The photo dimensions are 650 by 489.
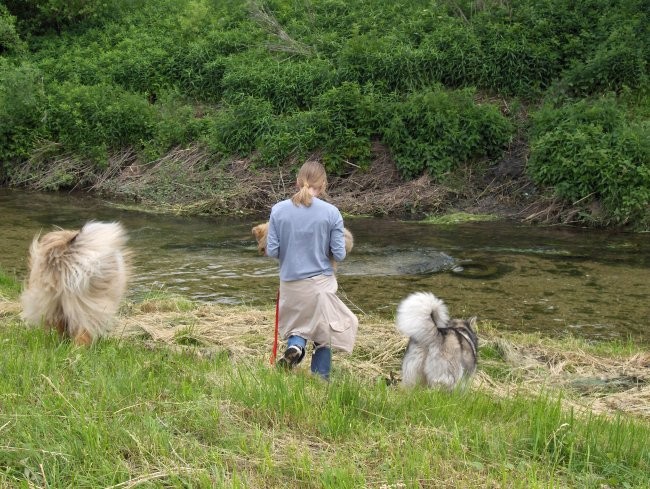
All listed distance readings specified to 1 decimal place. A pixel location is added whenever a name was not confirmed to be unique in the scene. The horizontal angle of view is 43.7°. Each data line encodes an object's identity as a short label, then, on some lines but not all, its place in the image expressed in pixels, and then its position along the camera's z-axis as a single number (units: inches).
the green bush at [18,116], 869.8
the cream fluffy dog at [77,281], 254.7
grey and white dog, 248.2
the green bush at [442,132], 735.1
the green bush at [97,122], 861.2
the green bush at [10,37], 1037.2
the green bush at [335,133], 758.5
